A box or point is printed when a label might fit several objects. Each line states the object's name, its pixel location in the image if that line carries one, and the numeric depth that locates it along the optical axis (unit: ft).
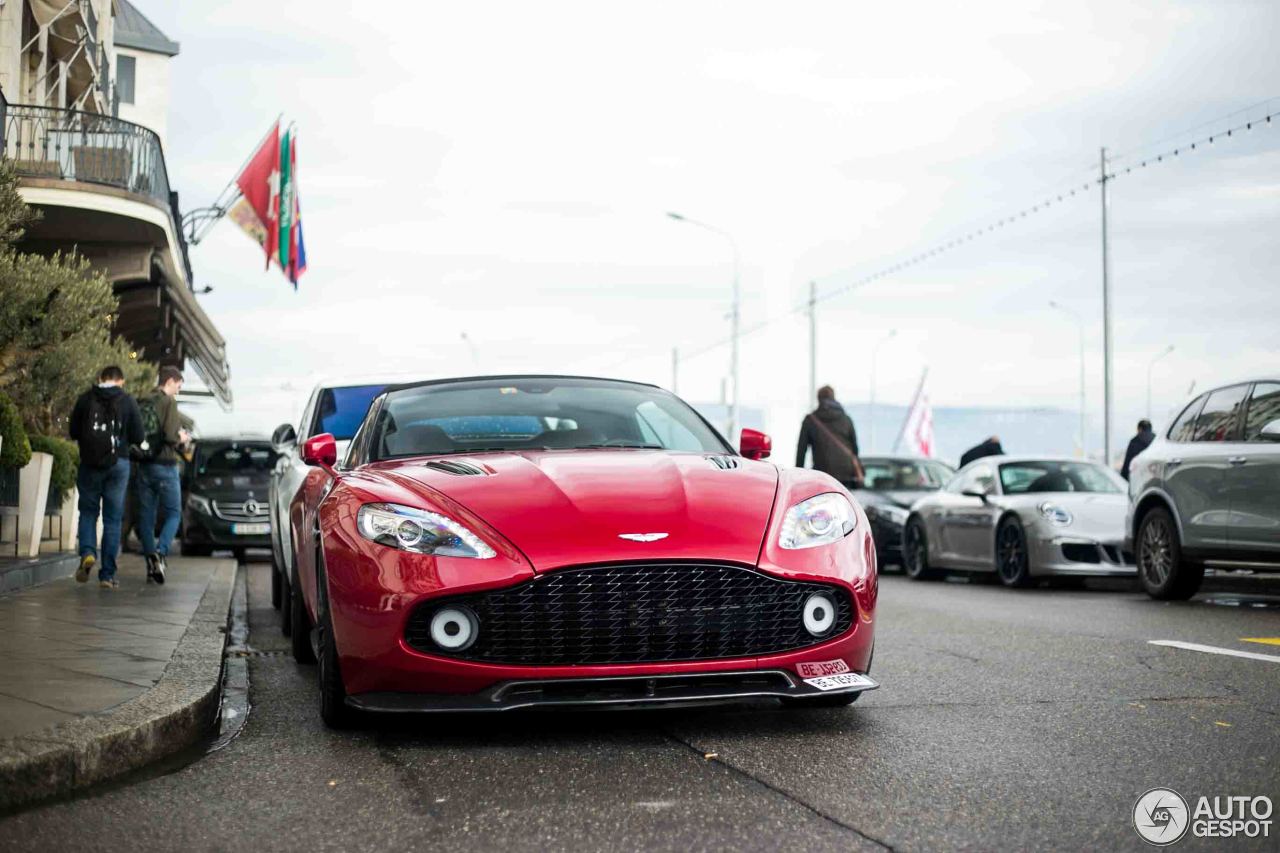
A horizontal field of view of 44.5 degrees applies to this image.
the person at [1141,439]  68.33
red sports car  16.92
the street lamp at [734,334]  151.53
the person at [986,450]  73.56
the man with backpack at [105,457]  38.93
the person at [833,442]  57.52
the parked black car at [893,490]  60.44
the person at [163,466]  43.09
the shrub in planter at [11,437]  42.01
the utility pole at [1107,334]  99.51
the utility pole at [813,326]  160.35
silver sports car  46.96
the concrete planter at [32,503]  44.75
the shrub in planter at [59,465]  48.52
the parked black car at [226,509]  66.74
